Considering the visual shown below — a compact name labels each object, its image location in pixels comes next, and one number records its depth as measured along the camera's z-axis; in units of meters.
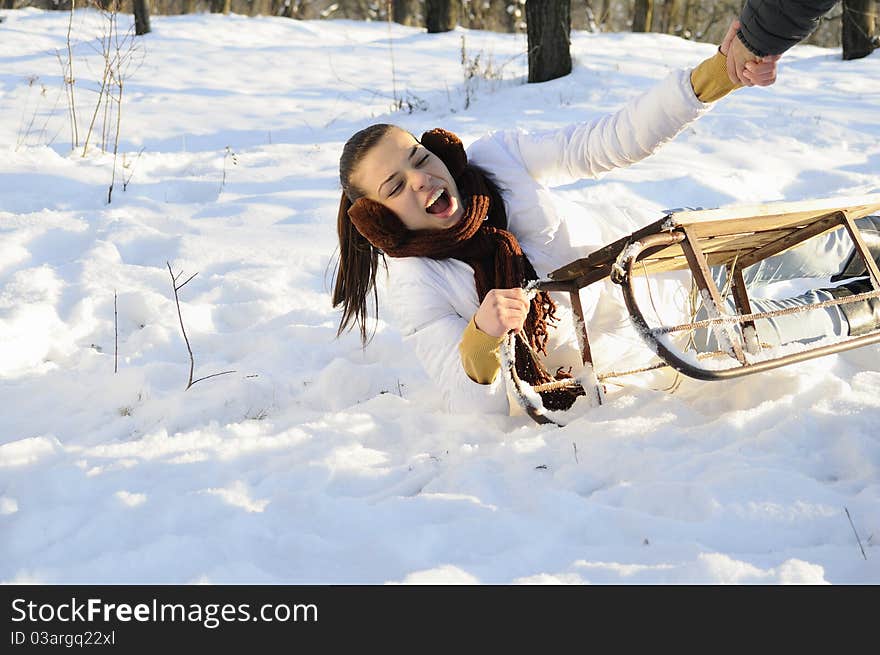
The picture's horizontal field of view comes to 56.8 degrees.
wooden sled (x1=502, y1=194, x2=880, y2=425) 1.79
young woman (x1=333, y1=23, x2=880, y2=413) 2.18
